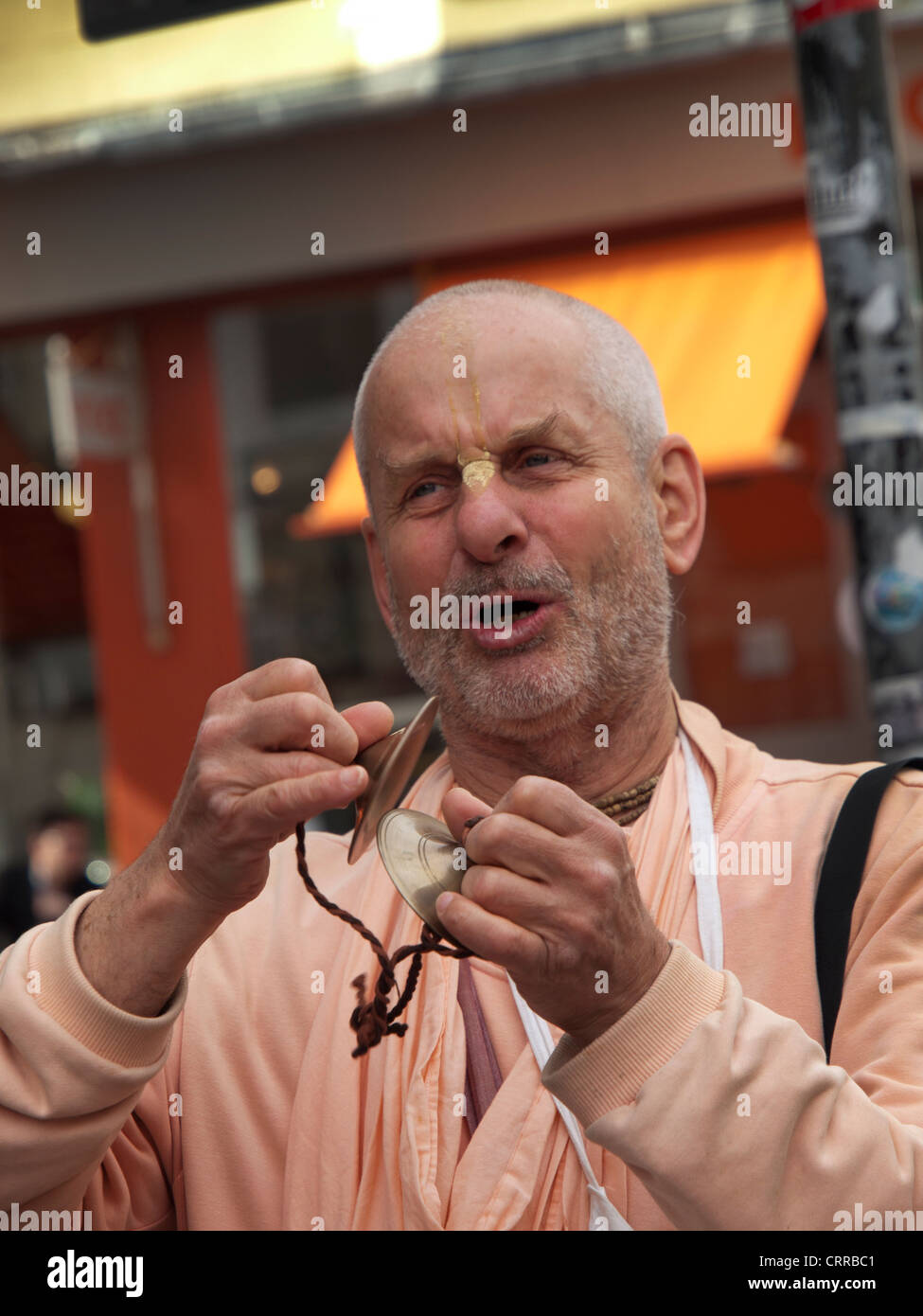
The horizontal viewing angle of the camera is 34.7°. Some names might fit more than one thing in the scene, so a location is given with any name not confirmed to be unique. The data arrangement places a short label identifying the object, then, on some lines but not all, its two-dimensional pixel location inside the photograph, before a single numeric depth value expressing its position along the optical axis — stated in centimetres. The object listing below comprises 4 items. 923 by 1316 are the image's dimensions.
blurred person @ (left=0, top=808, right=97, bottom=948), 621
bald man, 123
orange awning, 509
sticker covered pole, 222
